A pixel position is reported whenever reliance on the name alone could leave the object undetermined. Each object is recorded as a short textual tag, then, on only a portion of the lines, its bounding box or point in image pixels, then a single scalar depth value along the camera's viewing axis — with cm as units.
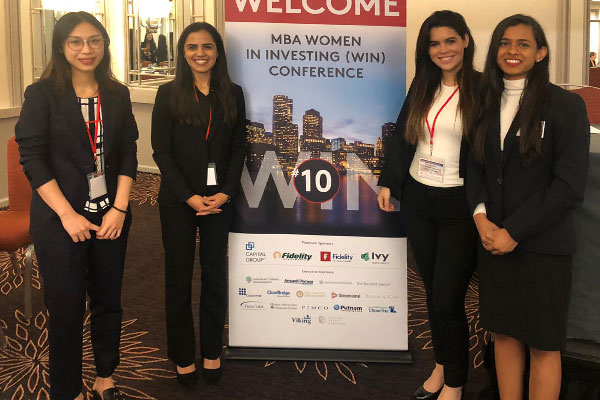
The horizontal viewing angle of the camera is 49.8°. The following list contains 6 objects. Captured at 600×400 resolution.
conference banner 287
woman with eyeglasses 222
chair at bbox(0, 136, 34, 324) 346
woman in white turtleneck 199
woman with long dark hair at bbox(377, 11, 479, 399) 236
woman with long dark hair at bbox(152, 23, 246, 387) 257
